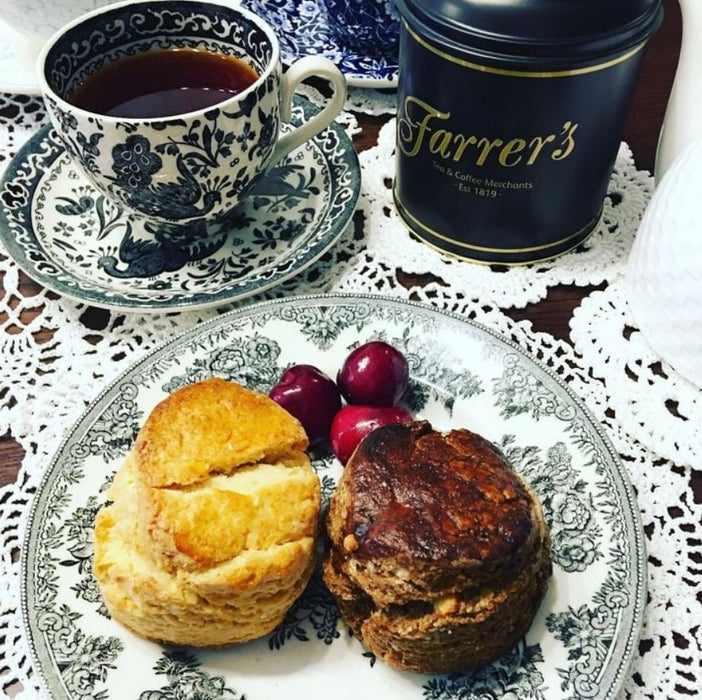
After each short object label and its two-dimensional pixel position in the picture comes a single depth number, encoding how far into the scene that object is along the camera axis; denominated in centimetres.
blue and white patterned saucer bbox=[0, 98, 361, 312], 30
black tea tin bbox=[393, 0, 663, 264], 26
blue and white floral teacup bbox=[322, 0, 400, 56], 37
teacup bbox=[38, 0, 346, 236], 28
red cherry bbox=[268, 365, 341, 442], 26
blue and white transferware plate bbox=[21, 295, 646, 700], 21
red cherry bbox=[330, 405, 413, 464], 25
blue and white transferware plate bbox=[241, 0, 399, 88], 38
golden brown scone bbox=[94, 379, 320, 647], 20
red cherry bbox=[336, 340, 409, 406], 26
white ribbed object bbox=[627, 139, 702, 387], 27
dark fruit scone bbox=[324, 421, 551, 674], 19
